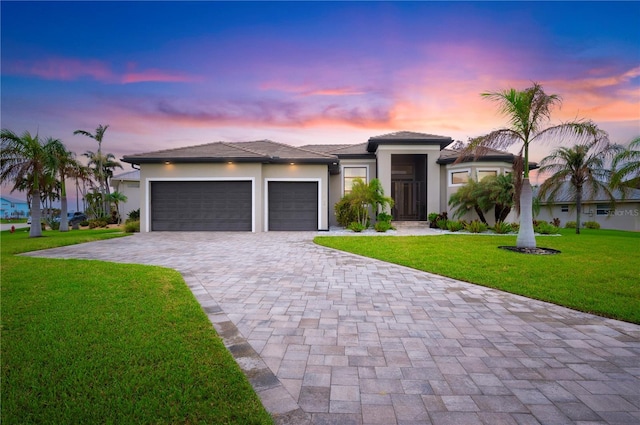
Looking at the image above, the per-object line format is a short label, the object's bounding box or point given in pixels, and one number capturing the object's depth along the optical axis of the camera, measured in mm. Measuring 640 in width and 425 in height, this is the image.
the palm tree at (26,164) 12383
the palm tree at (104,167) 24594
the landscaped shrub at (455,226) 14367
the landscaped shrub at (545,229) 13523
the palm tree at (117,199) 21891
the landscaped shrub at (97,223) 19953
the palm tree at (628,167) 12511
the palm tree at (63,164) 13859
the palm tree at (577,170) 14766
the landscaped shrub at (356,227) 14219
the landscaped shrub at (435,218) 15938
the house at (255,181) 14430
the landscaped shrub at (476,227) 13711
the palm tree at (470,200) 14143
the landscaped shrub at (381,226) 14330
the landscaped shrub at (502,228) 13445
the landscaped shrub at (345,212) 15454
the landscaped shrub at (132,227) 14359
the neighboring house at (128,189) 24812
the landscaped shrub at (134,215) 20578
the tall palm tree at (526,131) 8180
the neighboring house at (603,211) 22250
